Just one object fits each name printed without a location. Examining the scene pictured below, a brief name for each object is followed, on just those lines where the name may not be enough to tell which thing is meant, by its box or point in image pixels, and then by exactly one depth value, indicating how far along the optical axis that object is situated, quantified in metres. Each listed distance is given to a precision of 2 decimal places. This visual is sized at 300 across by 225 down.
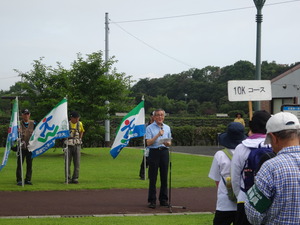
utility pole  31.39
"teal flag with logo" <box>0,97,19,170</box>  13.66
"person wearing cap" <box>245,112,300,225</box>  3.32
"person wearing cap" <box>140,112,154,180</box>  15.20
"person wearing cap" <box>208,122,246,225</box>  5.52
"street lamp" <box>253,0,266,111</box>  11.17
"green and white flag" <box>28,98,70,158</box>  13.71
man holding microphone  10.34
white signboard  8.87
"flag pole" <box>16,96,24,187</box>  13.78
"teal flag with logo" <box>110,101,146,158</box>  14.04
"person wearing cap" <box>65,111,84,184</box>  14.16
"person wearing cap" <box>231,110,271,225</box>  4.82
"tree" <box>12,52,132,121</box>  24.42
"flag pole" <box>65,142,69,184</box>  13.85
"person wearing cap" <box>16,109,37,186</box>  13.85
